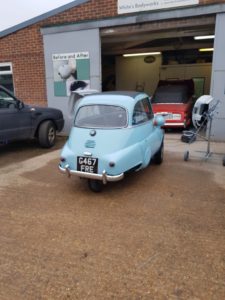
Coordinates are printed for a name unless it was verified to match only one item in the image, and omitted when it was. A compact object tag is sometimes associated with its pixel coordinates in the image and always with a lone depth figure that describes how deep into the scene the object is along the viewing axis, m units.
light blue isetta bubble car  4.33
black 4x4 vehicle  6.91
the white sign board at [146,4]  7.64
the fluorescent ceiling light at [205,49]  13.47
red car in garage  9.46
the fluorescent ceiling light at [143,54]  14.38
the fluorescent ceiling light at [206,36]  9.84
